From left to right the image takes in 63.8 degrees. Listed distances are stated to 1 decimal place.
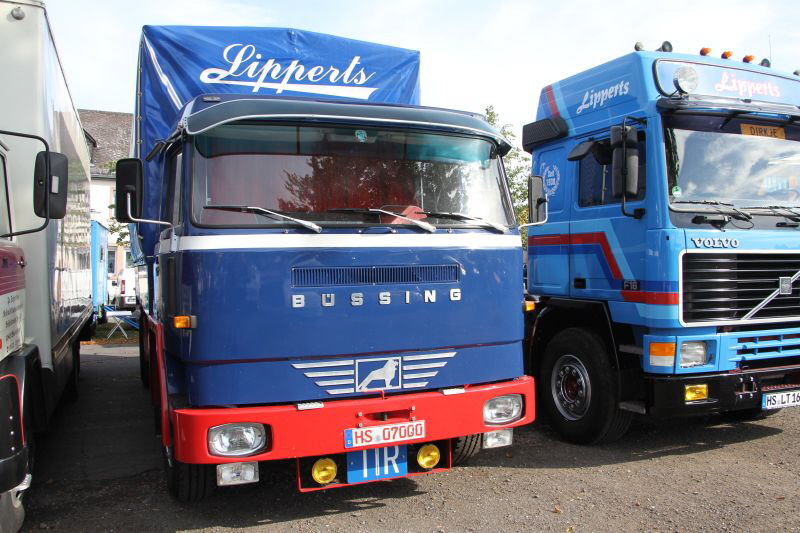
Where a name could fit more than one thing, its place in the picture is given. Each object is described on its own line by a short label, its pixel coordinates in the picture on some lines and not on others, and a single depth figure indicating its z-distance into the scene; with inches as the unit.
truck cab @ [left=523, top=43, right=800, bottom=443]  194.7
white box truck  136.0
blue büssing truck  143.5
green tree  724.7
